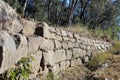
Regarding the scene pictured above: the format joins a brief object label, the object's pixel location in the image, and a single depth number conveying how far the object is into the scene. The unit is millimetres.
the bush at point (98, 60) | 3287
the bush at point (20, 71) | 1649
